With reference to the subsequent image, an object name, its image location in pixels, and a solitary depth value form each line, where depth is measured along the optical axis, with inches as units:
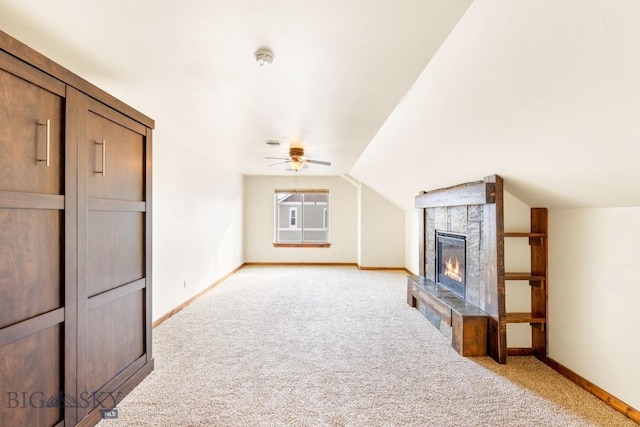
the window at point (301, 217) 305.7
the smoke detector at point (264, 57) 70.2
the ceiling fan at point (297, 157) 168.2
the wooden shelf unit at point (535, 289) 105.8
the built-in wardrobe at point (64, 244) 54.1
